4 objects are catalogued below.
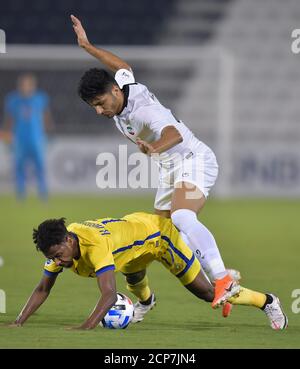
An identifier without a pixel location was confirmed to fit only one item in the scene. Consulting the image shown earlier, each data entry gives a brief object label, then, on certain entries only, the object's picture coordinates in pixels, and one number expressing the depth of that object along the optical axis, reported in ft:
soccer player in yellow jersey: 42.91
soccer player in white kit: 46.60
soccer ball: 45.78
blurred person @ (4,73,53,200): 121.90
